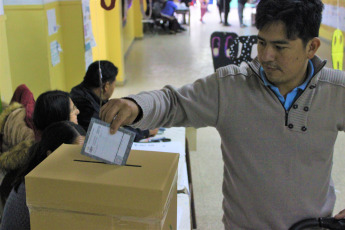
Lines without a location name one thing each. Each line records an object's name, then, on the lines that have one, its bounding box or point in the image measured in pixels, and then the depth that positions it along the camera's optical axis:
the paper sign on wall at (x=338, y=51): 3.56
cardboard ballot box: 0.90
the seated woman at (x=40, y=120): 2.01
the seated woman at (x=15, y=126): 2.46
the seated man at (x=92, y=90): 2.93
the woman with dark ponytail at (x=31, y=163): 1.54
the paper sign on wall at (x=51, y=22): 3.66
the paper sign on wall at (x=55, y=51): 3.74
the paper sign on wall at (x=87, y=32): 4.01
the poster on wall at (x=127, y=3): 4.67
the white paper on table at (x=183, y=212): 1.75
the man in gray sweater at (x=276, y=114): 1.25
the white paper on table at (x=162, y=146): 2.43
